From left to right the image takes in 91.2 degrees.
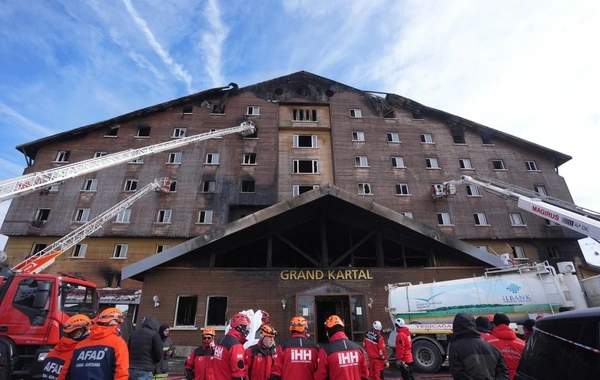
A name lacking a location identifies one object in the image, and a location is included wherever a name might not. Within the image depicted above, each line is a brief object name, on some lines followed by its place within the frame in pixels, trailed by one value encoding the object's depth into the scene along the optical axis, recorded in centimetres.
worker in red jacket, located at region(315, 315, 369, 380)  403
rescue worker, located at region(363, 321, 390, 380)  802
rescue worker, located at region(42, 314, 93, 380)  394
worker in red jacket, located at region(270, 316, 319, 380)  436
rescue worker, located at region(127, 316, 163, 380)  566
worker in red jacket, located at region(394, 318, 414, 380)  806
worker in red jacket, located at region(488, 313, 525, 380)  502
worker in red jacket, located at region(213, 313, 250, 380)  458
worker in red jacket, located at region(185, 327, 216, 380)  544
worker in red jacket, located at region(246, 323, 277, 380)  516
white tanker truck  1047
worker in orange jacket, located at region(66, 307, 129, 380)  361
